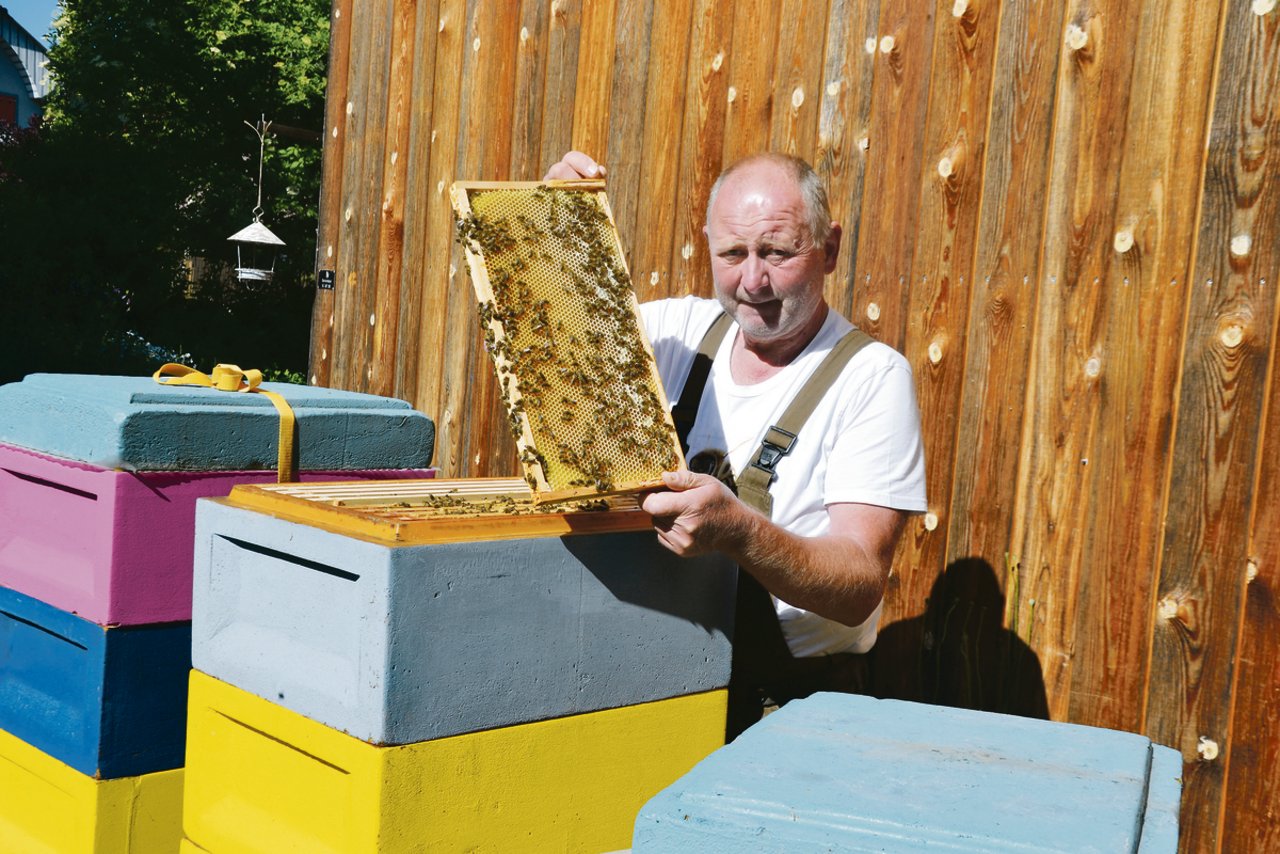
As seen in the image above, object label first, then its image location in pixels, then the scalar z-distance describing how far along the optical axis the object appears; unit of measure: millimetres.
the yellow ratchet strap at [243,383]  2129
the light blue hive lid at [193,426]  1938
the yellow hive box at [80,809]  1906
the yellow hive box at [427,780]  1517
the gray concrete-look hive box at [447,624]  1512
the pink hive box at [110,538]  1903
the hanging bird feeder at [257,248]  10422
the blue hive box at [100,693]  1905
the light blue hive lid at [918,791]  1025
